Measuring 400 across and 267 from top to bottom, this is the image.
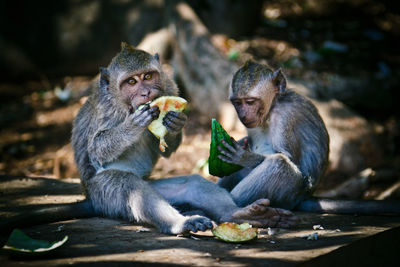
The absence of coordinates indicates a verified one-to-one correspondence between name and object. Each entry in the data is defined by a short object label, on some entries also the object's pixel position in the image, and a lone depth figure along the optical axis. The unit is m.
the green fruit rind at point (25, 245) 6.69
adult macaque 8.84
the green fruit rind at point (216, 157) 9.47
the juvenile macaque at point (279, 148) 9.61
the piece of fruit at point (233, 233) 7.72
